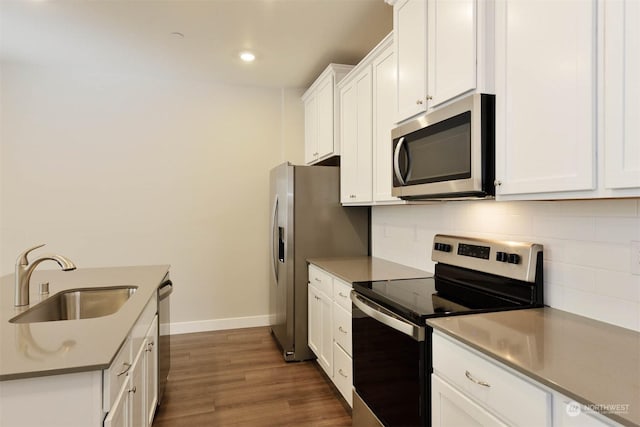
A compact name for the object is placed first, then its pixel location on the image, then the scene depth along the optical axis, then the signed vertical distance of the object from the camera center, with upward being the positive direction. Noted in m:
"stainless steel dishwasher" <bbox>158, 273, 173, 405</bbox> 2.44 -0.82
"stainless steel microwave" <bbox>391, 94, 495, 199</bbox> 1.57 +0.28
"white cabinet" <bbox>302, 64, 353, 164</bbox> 3.35 +0.92
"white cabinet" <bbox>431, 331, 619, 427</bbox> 0.96 -0.53
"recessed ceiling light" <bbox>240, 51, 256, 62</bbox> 3.37 +1.40
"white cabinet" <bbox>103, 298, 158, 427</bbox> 1.25 -0.68
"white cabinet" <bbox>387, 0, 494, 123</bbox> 1.57 +0.75
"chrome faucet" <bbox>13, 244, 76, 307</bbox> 1.76 -0.31
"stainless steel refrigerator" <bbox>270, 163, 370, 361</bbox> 3.28 -0.17
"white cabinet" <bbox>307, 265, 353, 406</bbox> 2.38 -0.80
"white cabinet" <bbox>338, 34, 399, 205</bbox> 2.50 +0.62
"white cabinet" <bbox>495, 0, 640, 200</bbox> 1.08 +0.37
